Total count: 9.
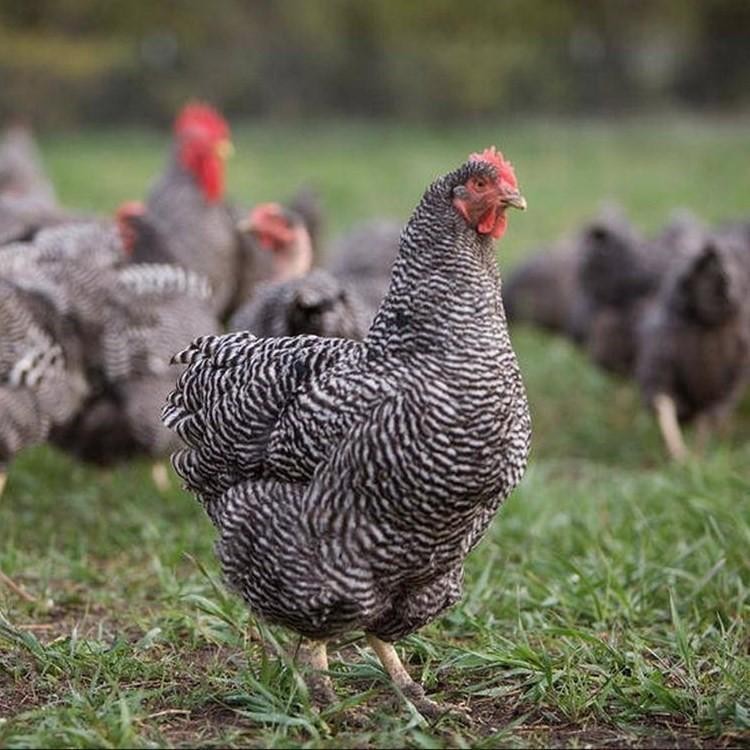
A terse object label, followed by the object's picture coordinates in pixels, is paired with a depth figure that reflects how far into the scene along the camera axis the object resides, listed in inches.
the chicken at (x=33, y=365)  231.8
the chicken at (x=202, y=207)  352.2
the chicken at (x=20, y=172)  442.9
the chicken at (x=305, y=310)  232.2
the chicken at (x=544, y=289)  439.5
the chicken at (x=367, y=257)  337.1
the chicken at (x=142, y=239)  297.7
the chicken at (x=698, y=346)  304.7
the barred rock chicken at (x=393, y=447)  146.3
